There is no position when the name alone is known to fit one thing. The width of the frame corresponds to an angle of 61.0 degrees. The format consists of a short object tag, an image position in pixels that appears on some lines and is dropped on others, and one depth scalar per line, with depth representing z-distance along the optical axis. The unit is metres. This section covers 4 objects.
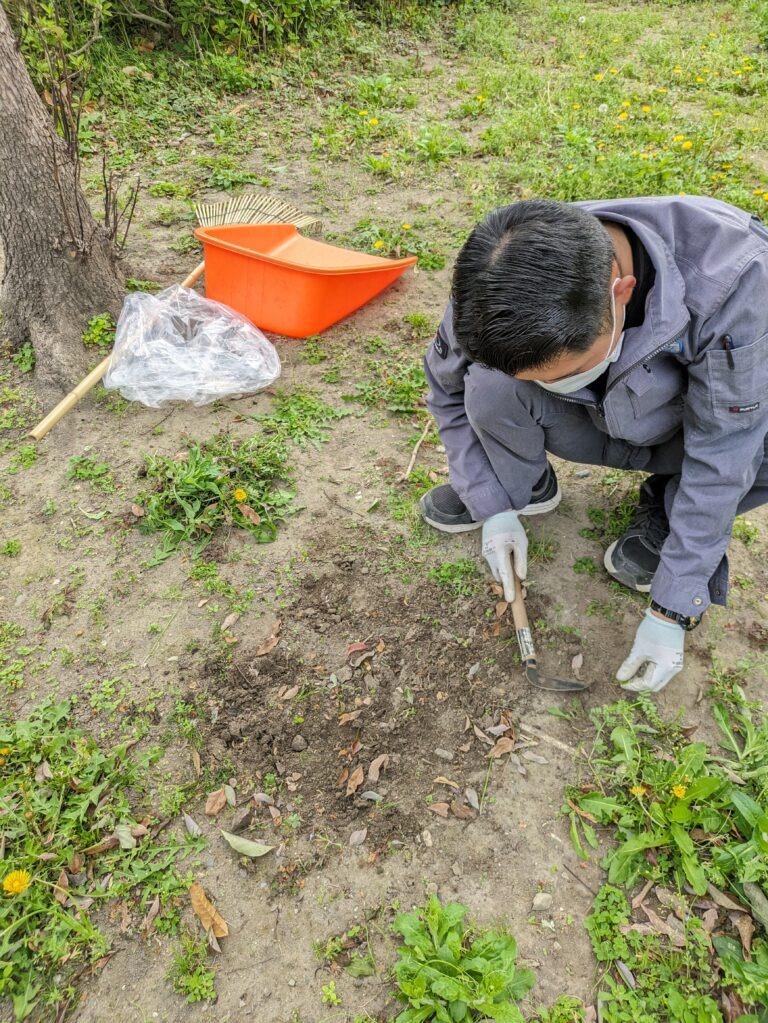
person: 1.33
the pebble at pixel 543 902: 1.62
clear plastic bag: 2.92
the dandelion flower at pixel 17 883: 1.59
